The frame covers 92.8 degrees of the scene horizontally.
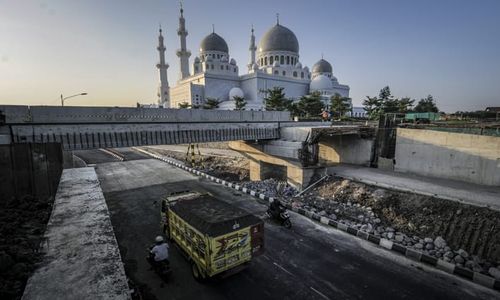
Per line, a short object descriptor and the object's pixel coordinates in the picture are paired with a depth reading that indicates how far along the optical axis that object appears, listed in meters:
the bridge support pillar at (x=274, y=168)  23.78
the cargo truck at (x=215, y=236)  7.74
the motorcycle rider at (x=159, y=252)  8.23
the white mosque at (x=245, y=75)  79.41
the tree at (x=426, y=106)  48.53
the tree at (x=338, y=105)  51.39
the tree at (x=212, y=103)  61.39
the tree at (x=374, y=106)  43.31
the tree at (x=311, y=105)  48.00
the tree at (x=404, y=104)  41.09
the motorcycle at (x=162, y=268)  8.45
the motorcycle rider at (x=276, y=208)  13.62
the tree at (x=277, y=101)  47.59
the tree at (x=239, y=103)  57.88
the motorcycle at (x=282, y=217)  13.18
